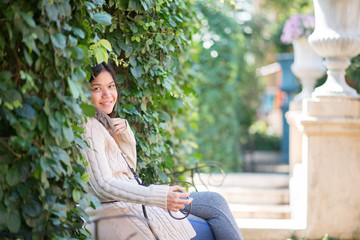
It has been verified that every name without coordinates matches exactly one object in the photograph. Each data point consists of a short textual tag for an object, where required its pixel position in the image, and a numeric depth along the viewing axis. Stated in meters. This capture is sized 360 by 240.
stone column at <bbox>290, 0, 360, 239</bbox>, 6.54
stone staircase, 8.80
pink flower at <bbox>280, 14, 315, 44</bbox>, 10.38
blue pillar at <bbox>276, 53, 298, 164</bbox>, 16.99
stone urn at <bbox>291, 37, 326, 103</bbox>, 10.90
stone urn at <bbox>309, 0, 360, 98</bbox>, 6.71
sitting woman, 3.64
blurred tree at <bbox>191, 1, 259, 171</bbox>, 13.99
